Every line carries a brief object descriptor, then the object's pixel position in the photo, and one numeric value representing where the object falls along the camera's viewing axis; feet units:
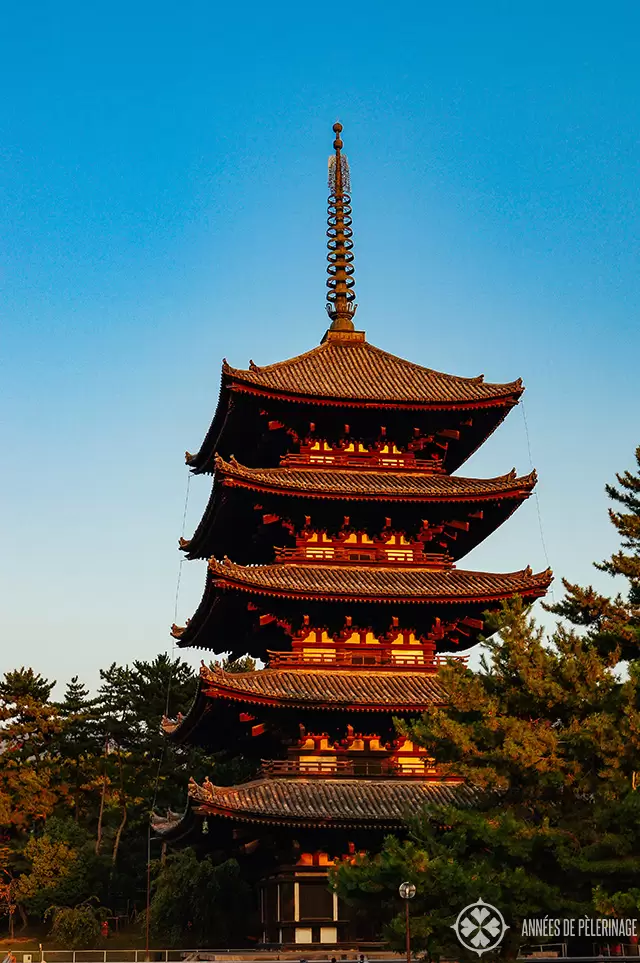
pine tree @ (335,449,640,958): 91.81
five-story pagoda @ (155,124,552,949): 123.44
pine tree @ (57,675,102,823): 278.26
